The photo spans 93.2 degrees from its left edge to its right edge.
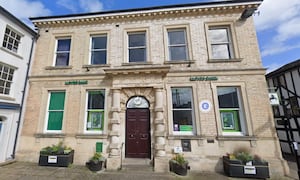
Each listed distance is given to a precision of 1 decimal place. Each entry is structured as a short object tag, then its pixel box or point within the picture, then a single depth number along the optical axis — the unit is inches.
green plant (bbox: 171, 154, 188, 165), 235.1
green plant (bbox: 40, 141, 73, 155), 266.4
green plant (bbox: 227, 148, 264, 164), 228.9
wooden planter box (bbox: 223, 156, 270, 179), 221.3
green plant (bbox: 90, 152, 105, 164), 247.4
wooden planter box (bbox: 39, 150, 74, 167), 260.1
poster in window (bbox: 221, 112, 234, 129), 274.2
